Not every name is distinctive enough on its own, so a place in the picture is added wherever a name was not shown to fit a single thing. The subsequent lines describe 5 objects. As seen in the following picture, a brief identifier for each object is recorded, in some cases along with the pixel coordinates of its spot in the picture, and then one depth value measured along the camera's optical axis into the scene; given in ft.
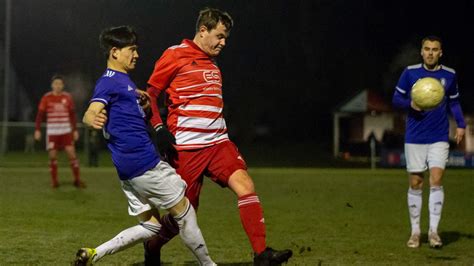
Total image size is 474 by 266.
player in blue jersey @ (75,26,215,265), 40.29
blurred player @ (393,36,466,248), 59.26
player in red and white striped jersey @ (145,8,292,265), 44.34
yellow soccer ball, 55.57
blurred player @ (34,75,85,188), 110.15
